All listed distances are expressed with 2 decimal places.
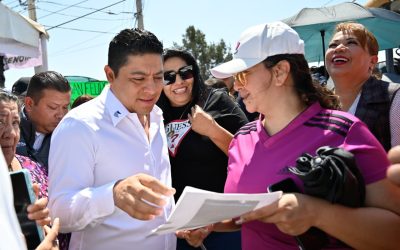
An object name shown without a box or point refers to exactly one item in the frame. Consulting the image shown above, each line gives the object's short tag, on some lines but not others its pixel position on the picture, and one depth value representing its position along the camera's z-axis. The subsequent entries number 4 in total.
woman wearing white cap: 1.33
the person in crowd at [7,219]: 0.59
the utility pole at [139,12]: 17.94
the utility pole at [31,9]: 16.59
